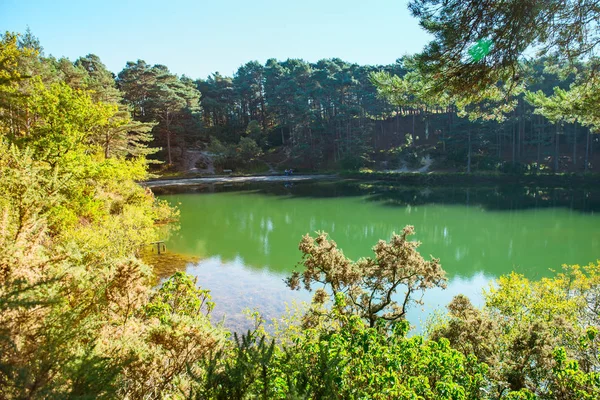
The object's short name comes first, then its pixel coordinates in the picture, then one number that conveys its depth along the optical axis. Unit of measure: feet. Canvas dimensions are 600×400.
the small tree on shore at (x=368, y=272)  24.79
